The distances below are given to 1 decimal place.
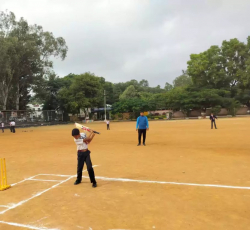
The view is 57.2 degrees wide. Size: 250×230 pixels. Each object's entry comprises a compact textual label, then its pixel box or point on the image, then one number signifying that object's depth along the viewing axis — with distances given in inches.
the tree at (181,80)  4145.2
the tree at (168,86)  4426.9
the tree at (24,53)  1393.9
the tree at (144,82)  4972.7
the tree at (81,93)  1919.3
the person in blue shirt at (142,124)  461.4
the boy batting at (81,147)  219.5
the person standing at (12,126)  1050.8
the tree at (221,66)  2378.2
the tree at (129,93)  2839.6
